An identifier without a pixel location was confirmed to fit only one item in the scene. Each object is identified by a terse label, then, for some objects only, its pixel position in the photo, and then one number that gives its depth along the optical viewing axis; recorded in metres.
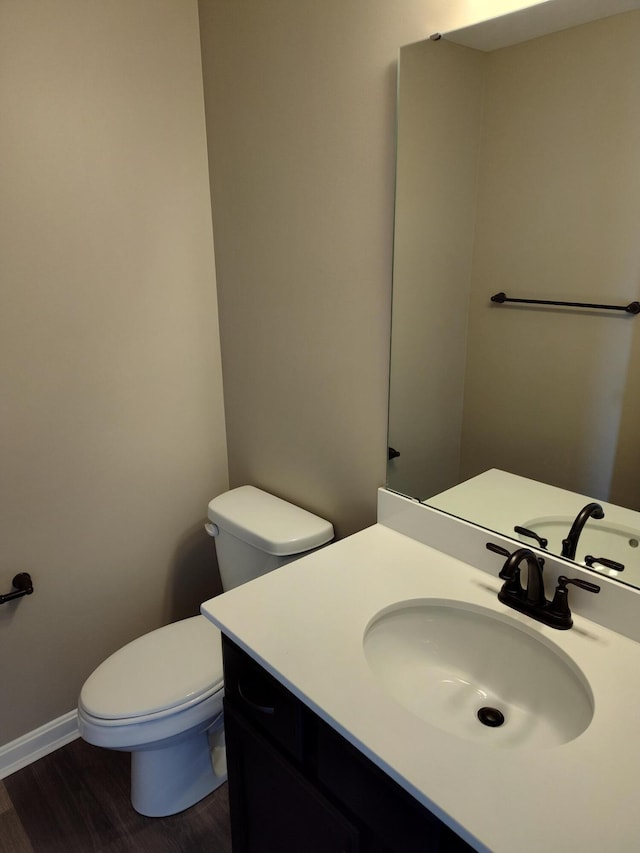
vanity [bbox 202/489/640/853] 0.77
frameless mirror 1.05
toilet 1.50
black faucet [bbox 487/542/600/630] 1.10
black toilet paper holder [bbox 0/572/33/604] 1.73
